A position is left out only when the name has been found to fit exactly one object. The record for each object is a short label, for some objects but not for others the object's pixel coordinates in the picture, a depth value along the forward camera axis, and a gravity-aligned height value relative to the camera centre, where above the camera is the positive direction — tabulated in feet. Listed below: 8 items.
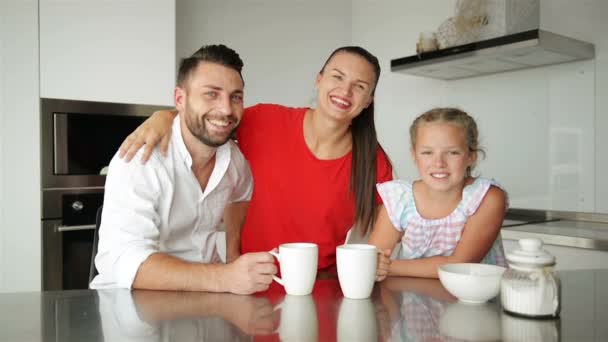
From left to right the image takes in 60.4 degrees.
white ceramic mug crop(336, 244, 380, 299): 3.07 -0.67
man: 3.51 -0.28
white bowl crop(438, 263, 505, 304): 2.96 -0.74
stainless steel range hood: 7.38 +1.56
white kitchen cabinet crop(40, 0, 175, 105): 8.10 +1.74
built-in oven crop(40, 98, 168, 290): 8.14 -0.23
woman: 5.27 -0.07
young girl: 4.38 -0.41
